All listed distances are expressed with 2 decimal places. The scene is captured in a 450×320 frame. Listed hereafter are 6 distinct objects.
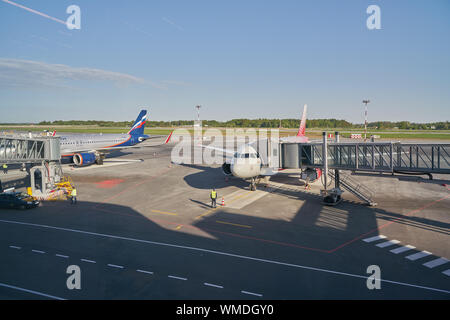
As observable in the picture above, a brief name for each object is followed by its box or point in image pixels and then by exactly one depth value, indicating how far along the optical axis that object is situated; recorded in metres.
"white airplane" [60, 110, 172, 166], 50.16
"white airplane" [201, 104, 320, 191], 30.31
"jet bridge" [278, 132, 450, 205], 24.07
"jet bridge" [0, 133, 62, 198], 29.24
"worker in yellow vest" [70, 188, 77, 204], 28.92
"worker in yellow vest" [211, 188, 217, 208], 27.61
